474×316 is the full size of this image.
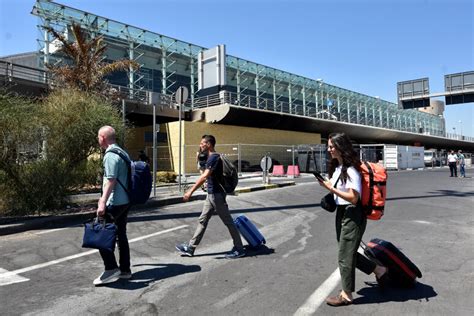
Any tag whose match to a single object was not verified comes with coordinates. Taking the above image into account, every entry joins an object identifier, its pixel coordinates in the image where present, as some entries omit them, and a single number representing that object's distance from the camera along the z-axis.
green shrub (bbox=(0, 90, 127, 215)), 8.72
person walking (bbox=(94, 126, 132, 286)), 4.45
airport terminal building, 30.38
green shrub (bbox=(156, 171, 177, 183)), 20.16
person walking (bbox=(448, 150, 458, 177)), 23.81
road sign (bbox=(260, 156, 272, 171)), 16.41
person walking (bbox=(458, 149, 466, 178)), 23.86
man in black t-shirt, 5.56
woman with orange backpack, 3.78
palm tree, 19.30
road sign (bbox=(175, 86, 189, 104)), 12.59
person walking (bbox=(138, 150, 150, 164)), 14.77
